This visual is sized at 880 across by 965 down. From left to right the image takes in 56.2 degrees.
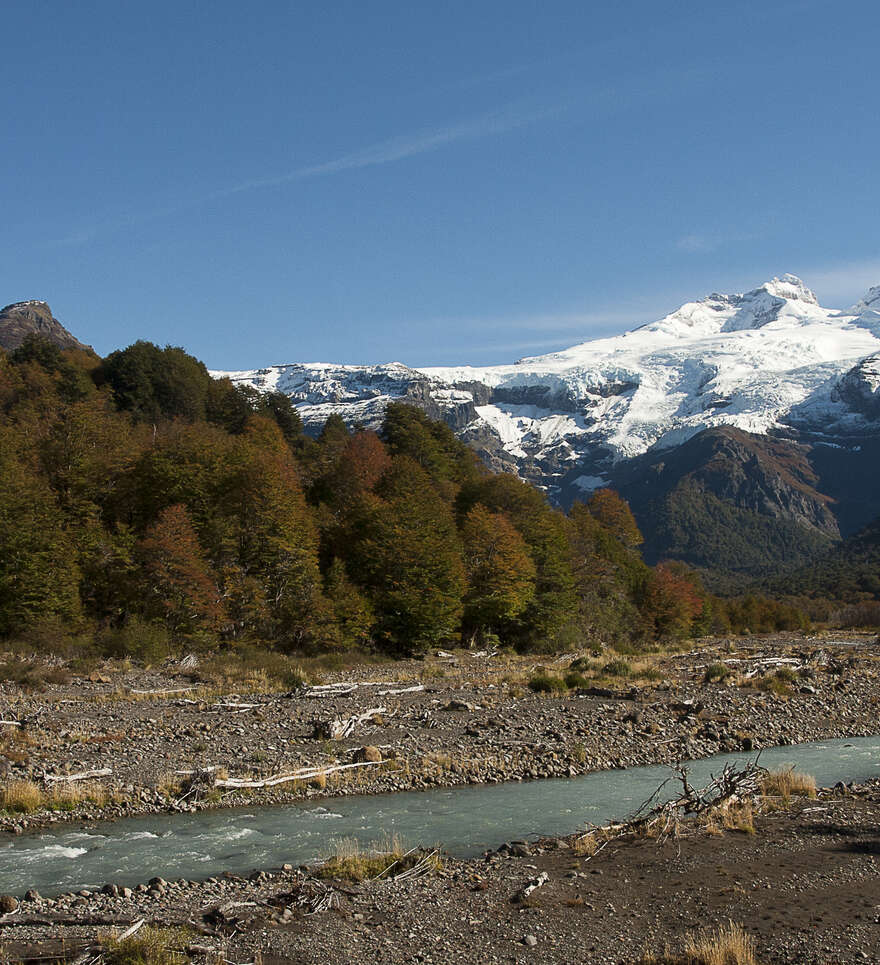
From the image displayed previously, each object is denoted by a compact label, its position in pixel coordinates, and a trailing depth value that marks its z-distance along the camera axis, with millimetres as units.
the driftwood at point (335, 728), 28578
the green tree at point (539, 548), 66438
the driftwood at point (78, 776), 21922
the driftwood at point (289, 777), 22688
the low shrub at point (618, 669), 47719
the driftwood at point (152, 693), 35312
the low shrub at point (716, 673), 46875
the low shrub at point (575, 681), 41656
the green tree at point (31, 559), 45875
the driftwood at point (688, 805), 18375
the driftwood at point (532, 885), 14508
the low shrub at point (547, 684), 40469
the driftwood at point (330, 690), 37188
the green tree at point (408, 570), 56719
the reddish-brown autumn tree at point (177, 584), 49219
